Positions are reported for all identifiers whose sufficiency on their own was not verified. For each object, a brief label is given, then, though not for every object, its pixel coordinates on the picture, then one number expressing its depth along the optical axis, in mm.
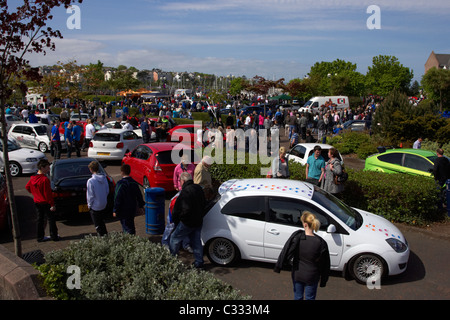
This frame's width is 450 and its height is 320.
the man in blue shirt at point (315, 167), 10406
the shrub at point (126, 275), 4504
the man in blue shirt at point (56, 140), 17156
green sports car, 12109
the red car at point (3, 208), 8906
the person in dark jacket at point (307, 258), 5109
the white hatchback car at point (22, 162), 14906
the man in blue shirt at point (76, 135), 17906
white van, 38138
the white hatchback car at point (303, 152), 13128
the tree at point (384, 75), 55188
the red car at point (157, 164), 11602
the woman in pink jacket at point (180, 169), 9555
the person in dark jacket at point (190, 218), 7008
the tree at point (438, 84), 41875
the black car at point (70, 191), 9516
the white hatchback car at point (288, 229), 6820
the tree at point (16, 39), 5754
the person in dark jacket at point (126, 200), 7746
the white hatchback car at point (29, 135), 20266
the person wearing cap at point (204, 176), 8891
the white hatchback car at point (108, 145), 16938
